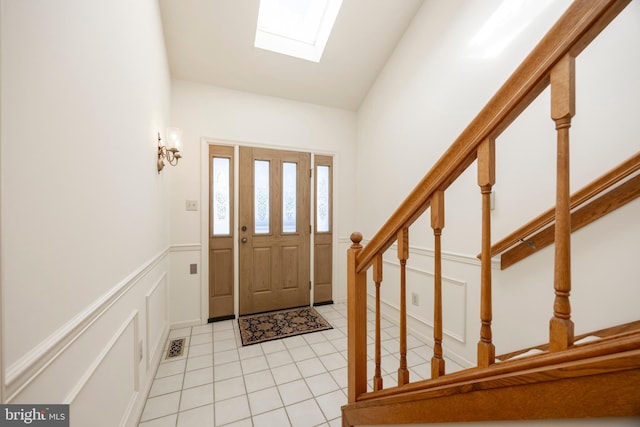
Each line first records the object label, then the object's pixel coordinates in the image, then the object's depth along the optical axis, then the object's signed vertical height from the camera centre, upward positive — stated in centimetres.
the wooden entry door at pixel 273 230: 298 -22
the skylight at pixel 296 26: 258 +203
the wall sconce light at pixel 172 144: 209 +59
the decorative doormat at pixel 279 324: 249 -124
